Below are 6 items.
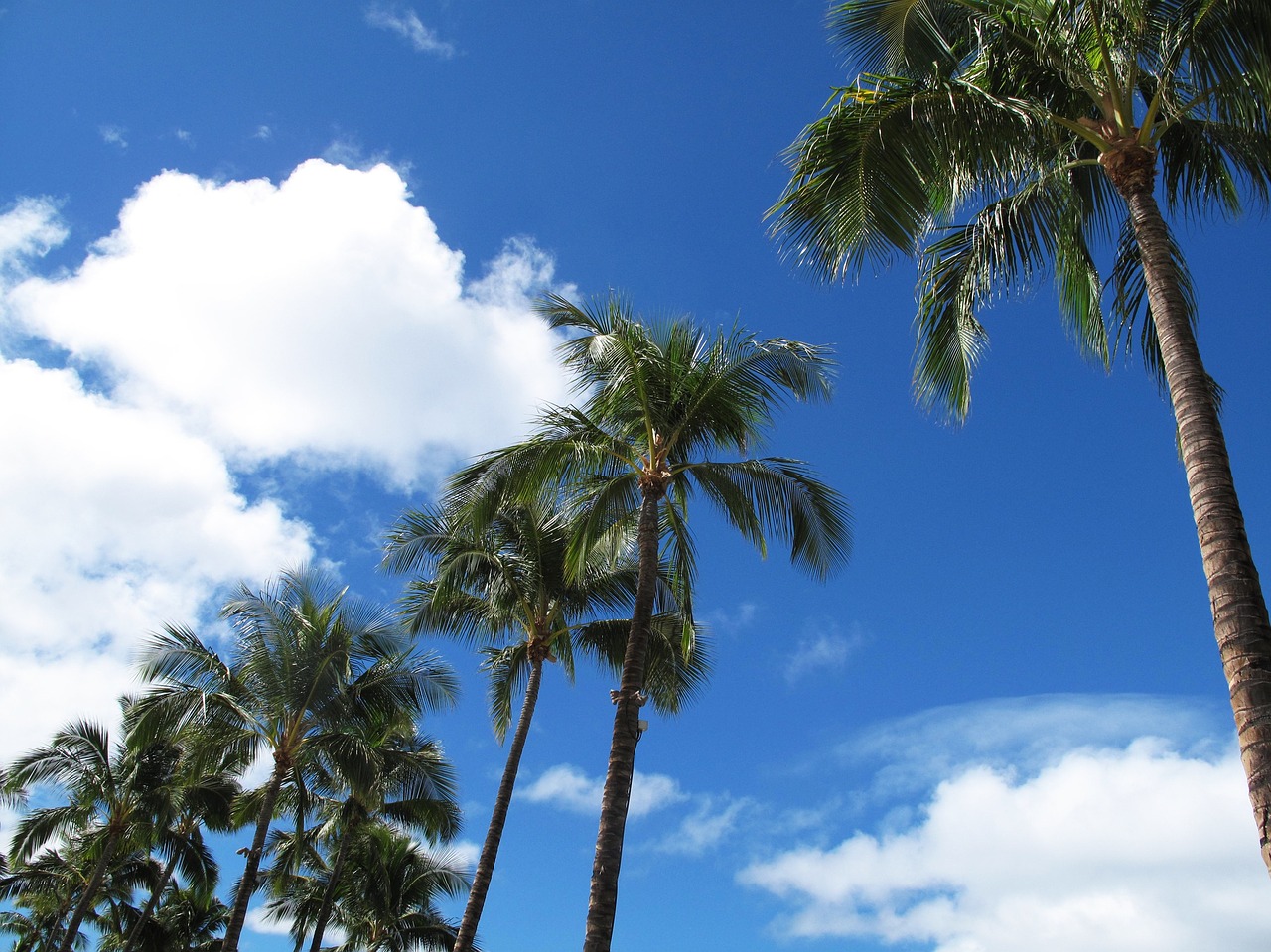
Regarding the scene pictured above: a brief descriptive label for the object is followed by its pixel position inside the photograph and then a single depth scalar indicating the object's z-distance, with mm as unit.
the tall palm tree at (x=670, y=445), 13250
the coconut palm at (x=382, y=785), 20078
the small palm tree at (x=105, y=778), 26656
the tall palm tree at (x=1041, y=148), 7832
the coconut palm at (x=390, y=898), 34000
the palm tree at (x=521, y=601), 18062
